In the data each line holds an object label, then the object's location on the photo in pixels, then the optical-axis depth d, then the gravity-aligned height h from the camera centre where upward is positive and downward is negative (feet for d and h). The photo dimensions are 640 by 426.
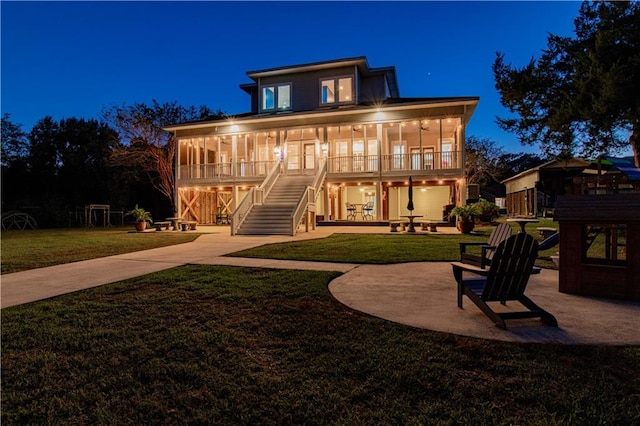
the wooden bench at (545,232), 29.37 -2.18
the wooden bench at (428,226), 48.46 -2.31
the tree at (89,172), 94.27 +10.88
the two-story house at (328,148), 60.03 +12.90
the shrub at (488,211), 52.47 -0.39
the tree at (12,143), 98.63 +20.03
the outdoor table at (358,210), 74.59 -0.07
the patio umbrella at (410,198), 48.01 +1.48
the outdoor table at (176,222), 56.93 -1.75
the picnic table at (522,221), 29.15 -1.06
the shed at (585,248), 14.46 -1.74
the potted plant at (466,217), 44.27 -1.07
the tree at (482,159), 116.58 +17.28
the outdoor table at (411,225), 48.35 -2.24
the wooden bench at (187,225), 57.26 -2.24
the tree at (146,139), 82.33 +17.38
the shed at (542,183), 85.81 +6.59
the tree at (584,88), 37.78 +14.66
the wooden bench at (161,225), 57.00 -2.29
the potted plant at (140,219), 56.29 -1.17
